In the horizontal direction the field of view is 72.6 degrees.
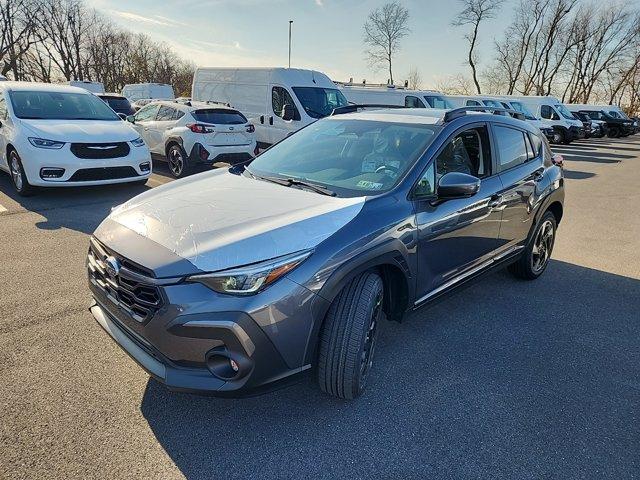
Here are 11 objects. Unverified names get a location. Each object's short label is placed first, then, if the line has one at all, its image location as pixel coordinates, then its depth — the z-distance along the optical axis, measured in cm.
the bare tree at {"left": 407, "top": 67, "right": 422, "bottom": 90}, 4881
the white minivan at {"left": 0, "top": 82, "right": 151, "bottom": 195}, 648
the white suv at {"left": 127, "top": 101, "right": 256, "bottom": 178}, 913
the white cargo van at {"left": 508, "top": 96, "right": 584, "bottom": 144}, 2178
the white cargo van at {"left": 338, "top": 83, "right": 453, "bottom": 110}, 1627
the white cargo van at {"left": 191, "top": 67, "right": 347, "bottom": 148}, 1096
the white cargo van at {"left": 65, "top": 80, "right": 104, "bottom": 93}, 2136
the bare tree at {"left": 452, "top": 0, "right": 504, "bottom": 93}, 4316
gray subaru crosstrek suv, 204
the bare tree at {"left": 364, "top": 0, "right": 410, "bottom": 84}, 4314
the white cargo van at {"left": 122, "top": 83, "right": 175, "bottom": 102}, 2525
